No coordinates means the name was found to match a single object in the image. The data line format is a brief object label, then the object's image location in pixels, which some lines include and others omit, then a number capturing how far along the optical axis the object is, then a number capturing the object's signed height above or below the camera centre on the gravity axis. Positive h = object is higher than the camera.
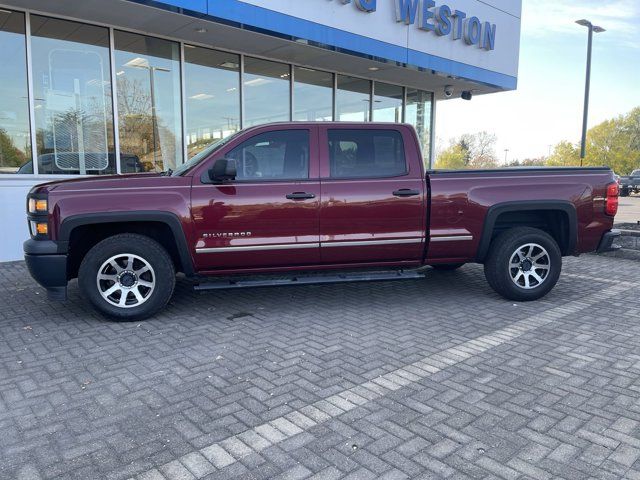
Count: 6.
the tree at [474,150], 64.89 +4.19
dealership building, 7.87 +2.22
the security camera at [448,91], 13.16 +2.40
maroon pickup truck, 4.71 -0.42
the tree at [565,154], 39.19 +2.15
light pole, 18.25 +3.92
